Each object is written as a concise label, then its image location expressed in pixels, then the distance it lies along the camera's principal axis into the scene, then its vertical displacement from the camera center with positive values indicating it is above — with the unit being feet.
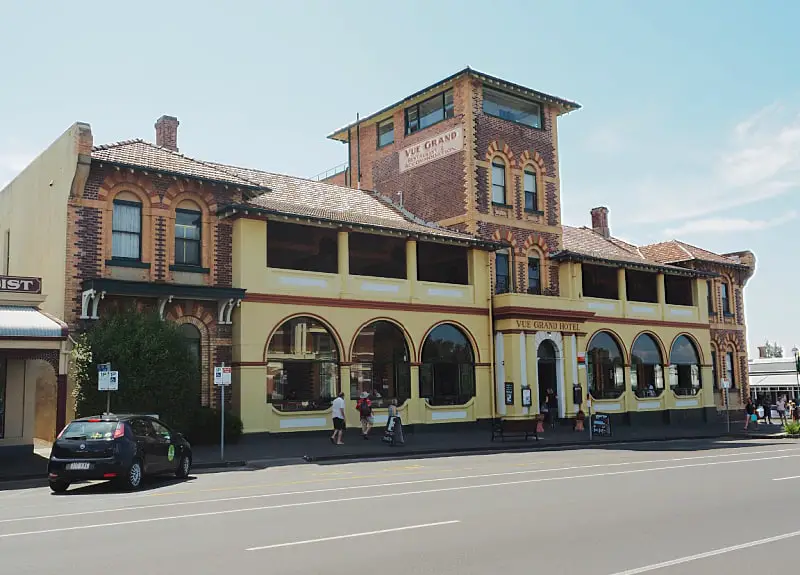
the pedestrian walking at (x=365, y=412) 84.33 -3.30
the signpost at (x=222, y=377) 65.21 +0.45
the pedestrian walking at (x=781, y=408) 131.17 -5.27
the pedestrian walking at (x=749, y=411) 113.60 -4.94
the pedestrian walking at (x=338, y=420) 79.36 -3.79
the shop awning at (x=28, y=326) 62.13 +4.57
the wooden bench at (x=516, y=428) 88.58 -5.40
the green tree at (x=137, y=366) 66.85 +1.45
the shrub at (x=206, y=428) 74.54 -4.16
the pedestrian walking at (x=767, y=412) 132.67 -6.00
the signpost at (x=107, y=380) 60.29 +0.30
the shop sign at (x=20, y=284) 69.46 +8.66
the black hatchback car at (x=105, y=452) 48.03 -4.11
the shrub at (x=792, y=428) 100.22 -6.49
